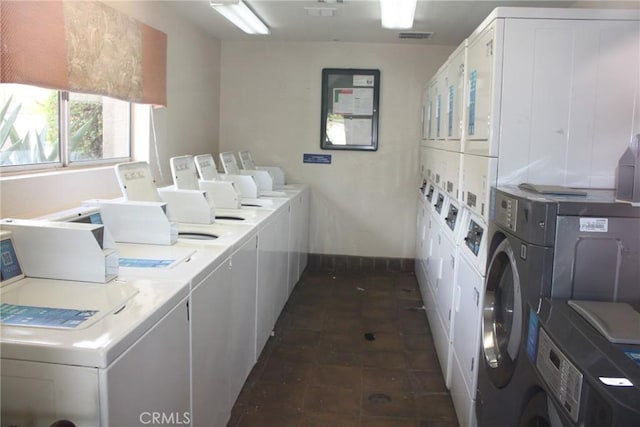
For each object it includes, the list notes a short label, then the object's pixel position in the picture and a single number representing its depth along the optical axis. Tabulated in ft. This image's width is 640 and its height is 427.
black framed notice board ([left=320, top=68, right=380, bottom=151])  18.45
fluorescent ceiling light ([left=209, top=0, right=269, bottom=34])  11.57
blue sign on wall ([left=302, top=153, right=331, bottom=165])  18.97
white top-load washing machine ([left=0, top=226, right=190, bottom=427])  4.18
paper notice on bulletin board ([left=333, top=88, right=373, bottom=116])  18.54
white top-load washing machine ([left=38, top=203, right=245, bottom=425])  6.51
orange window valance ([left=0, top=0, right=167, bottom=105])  7.64
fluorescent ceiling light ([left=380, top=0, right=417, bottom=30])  11.64
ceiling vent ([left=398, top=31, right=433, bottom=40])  16.32
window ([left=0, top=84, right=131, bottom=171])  8.57
